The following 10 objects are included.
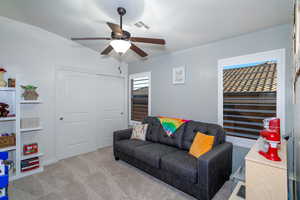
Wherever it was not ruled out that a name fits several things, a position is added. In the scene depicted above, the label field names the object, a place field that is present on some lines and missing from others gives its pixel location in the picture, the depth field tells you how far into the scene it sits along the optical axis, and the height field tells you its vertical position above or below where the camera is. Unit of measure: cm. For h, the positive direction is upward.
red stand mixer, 130 -37
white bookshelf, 245 -49
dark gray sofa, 182 -92
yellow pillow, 216 -71
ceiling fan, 166 +77
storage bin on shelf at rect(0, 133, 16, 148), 235 -70
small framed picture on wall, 319 +59
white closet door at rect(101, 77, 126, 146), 402 -22
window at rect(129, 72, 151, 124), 399 +11
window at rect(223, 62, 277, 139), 220 +5
